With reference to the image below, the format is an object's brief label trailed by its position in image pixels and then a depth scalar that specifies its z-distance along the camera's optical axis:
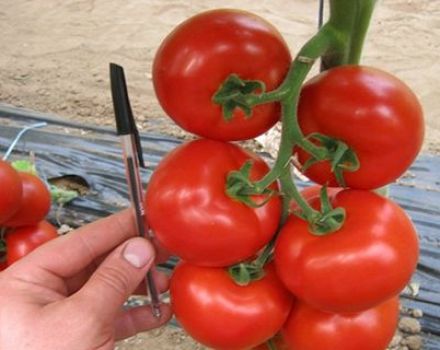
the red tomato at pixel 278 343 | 0.76
